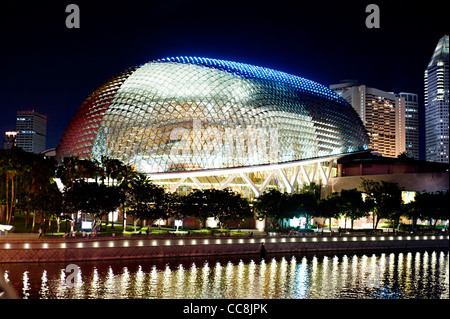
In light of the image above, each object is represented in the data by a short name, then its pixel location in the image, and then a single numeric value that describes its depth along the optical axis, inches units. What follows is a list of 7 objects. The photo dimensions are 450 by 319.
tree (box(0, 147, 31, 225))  2494.3
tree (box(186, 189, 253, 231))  2431.1
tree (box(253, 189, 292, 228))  2696.9
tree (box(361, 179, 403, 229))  2935.5
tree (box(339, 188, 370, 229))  2917.1
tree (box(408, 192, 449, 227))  3043.8
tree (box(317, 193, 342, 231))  2906.0
